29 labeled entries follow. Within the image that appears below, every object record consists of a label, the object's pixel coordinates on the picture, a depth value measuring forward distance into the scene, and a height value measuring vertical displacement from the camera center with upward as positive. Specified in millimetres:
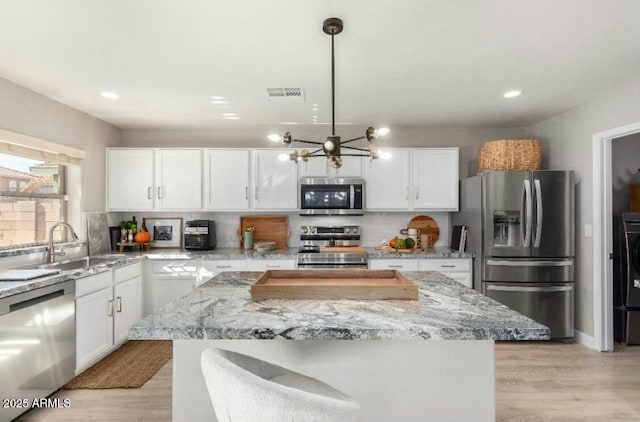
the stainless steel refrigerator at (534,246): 3764 -298
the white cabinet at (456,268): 4066 -556
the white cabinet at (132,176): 4367 +482
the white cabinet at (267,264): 4086 -517
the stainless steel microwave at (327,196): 4281 +243
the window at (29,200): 3100 +157
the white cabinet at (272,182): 4383 +414
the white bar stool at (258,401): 994 -501
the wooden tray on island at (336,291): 1776 -356
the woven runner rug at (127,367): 2889 -1283
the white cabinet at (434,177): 4383 +474
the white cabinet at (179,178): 4379 +460
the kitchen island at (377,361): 1627 -661
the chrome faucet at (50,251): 3206 -295
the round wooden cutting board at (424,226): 4711 -112
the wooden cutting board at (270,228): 4719 -140
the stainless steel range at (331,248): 4031 -367
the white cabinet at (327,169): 4371 +569
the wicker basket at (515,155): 3998 +673
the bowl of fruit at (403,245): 4297 -322
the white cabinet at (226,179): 4387 +449
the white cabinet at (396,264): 4055 -512
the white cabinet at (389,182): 4383 +416
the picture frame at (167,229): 4719 -153
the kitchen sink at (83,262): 3082 -416
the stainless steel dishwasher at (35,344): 2234 -844
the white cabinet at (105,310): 2939 -833
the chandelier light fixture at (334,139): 2066 +461
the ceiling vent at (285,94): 3257 +1114
